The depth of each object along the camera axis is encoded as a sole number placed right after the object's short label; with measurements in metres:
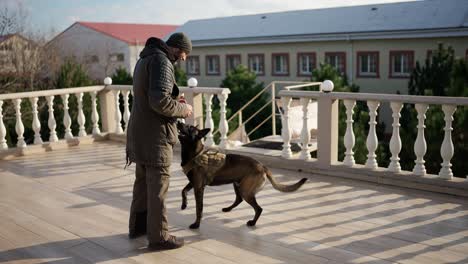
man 3.26
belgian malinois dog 3.77
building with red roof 35.16
